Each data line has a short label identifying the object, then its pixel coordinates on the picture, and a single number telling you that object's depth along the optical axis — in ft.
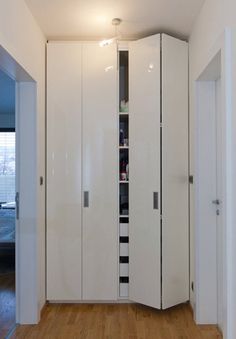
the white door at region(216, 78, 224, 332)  8.66
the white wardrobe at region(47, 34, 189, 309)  10.31
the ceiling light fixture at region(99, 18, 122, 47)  9.00
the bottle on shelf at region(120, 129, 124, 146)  10.64
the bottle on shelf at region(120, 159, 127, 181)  10.59
